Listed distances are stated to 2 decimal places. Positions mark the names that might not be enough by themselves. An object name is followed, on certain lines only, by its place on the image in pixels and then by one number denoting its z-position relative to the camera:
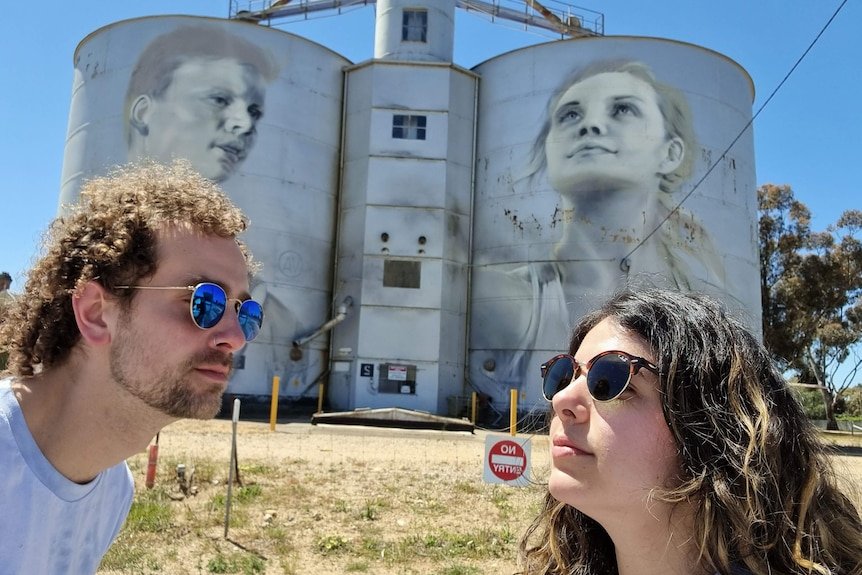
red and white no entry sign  7.14
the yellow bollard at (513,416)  15.48
